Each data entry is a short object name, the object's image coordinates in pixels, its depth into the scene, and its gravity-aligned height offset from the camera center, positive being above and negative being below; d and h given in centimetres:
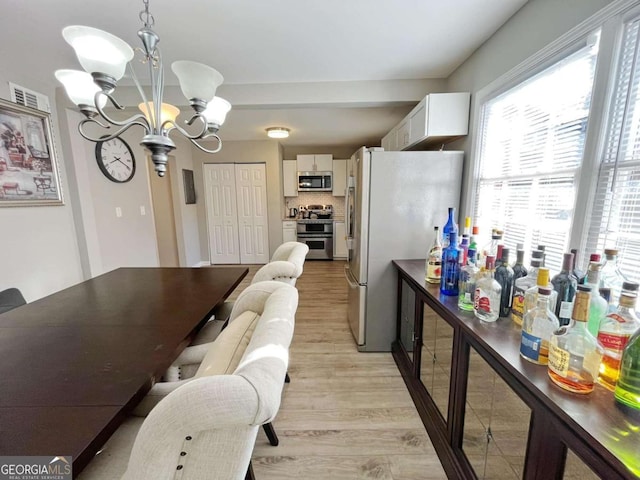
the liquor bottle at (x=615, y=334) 72 -38
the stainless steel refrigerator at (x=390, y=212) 209 -12
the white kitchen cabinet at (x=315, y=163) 536 +69
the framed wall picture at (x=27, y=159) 204 +33
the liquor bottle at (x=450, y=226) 164 -18
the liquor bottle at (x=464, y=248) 141 -28
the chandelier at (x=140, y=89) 108 +55
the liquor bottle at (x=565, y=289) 90 -33
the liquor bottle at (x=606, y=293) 84 -31
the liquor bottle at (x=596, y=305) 84 -34
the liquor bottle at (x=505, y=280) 114 -36
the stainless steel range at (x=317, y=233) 538 -73
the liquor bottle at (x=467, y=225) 158 -17
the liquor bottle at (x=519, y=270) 115 -32
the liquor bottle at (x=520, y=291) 109 -39
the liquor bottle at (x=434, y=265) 162 -41
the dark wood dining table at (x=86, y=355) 68 -58
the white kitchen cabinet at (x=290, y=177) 544 +42
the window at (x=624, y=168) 100 +11
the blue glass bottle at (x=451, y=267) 144 -38
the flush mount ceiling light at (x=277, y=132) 403 +100
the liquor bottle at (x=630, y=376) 64 -44
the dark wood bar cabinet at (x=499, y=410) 63 -69
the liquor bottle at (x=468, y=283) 124 -41
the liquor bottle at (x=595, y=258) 86 -20
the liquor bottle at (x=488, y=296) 112 -42
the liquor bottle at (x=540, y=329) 84 -42
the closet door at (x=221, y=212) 509 -27
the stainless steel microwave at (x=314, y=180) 543 +35
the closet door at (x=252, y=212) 510 -28
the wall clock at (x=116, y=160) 299 +46
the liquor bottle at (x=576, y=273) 96 -29
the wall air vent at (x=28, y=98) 210 +84
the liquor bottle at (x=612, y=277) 93 -28
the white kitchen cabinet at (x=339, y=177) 543 +42
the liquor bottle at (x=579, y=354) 72 -43
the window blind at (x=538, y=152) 123 +24
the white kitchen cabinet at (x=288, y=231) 530 -66
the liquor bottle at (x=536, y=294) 86 -34
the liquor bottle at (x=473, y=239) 137 -24
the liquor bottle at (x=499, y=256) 116 -26
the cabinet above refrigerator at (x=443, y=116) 207 +63
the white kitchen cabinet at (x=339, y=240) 547 -88
